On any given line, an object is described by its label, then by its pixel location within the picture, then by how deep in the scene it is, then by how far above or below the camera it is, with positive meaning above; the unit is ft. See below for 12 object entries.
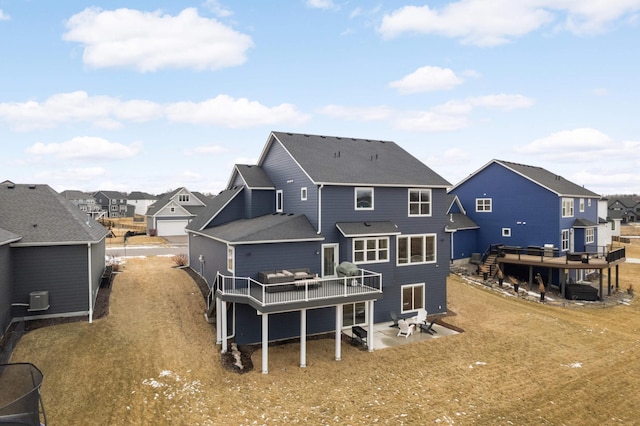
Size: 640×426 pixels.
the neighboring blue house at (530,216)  98.78 -2.19
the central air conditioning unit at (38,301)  52.60 -12.27
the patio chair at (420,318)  63.36 -18.10
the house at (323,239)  54.19 -4.75
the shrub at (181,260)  94.94 -12.39
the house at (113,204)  363.15 +6.45
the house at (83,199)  316.40 +10.14
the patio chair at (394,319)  65.62 -18.75
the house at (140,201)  364.38 +9.36
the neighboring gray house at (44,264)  52.44 -7.41
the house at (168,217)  168.96 -2.91
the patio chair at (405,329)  60.95 -19.09
